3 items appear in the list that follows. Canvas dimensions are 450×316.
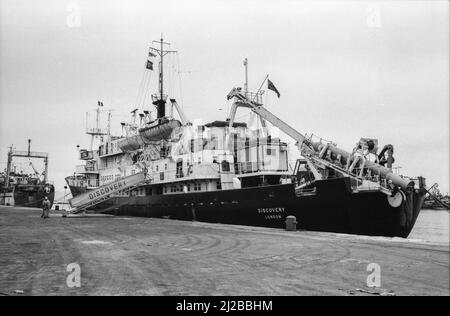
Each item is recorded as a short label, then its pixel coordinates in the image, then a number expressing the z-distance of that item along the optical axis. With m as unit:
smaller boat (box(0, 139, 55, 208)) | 71.62
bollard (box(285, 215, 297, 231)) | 20.02
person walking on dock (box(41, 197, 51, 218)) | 33.56
